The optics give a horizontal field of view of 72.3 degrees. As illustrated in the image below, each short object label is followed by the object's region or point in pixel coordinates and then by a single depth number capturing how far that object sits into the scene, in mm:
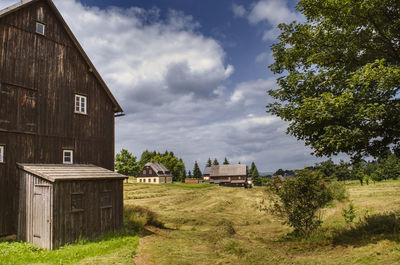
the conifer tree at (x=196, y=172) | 115500
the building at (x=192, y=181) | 89956
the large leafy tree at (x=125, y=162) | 77750
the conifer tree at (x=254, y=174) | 95875
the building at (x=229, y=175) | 83250
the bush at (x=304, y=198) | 13844
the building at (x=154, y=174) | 86575
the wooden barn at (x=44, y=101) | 14812
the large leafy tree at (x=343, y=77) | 11141
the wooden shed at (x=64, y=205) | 13039
